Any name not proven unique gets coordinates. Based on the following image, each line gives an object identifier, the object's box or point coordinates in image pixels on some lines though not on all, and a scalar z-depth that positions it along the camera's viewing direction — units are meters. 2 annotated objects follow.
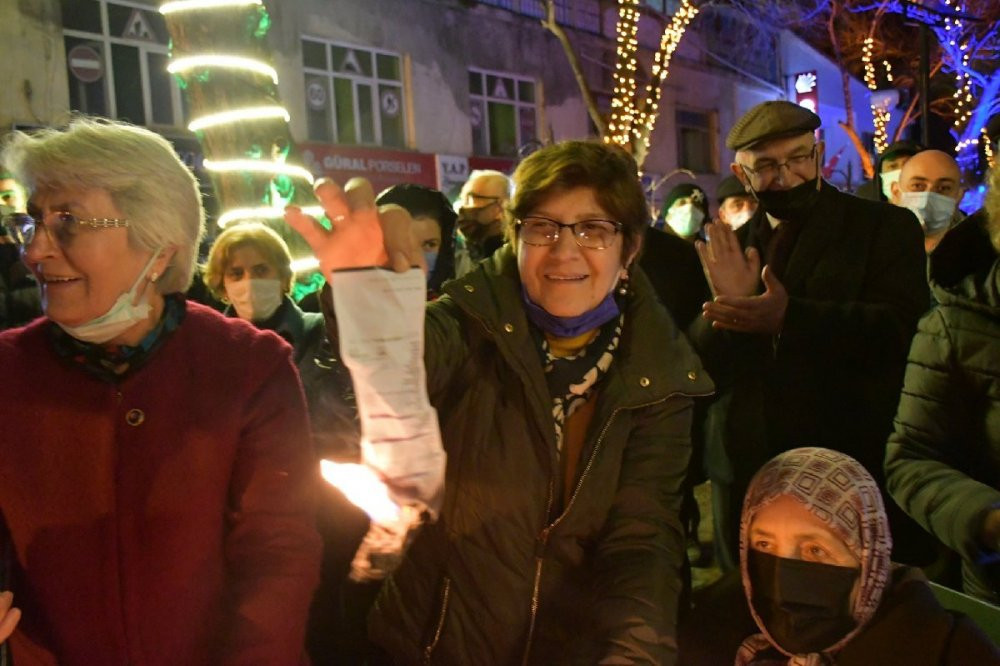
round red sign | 12.64
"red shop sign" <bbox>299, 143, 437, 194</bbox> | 15.98
